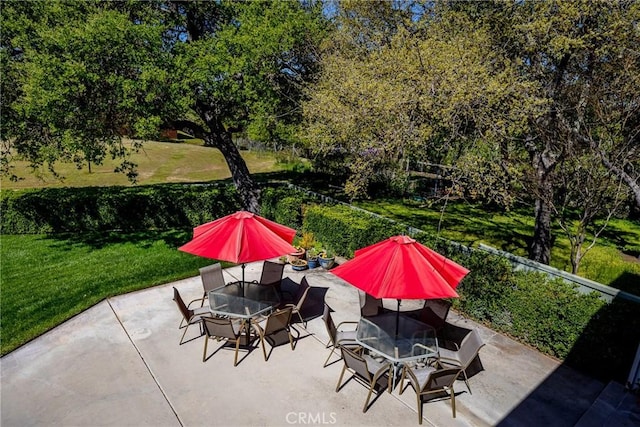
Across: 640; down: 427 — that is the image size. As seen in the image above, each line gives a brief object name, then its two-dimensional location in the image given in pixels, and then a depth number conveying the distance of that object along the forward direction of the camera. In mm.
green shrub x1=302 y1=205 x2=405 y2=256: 10992
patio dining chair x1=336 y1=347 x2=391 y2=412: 5582
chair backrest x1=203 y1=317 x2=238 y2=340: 6443
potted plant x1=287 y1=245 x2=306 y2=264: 11461
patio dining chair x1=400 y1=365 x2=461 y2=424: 5255
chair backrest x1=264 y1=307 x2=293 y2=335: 6755
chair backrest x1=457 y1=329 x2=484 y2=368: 5715
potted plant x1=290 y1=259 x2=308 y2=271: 11180
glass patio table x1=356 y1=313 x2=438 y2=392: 5891
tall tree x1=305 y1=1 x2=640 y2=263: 8633
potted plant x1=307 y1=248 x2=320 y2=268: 11344
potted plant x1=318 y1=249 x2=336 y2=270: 11383
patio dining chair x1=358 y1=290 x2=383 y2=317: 7495
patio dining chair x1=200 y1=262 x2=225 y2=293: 8664
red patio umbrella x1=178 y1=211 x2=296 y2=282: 6746
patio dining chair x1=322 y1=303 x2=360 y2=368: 6523
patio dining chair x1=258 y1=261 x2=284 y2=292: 9258
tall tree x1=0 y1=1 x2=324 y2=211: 11484
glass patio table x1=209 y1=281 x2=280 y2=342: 7129
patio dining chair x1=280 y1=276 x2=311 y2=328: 8039
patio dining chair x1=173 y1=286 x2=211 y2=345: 7250
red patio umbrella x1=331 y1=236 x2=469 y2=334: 5332
